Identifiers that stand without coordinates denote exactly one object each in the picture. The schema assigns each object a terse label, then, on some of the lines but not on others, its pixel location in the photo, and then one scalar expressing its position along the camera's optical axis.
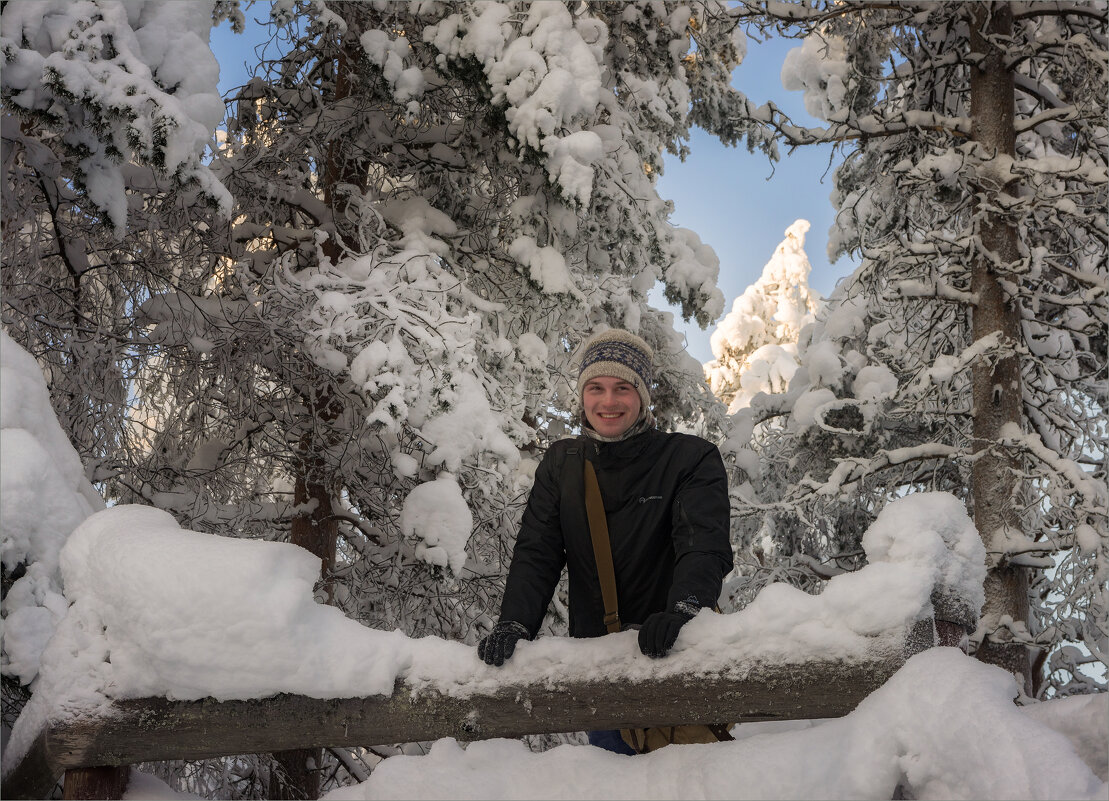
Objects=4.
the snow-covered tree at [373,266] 5.52
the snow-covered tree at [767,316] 31.34
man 2.91
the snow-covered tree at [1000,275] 6.98
